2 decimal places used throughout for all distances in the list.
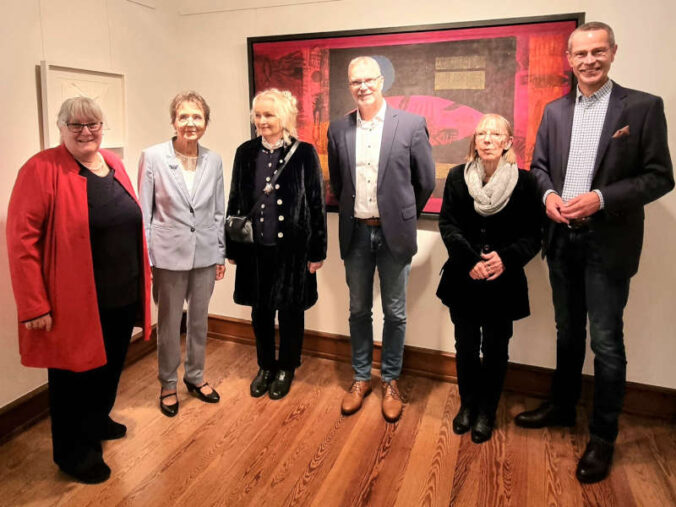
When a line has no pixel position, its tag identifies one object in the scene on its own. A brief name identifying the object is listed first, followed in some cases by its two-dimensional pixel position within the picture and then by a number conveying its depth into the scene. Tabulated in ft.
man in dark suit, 6.86
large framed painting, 8.63
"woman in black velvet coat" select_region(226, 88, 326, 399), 8.70
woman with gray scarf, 7.57
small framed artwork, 8.38
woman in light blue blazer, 8.26
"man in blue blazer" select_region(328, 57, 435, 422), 8.29
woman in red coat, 6.50
